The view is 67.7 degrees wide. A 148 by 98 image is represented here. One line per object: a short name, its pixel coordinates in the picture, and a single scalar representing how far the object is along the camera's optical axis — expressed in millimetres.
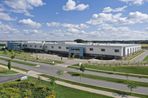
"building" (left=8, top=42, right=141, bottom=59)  44074
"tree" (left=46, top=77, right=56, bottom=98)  18016
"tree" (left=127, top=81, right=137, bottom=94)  18877
